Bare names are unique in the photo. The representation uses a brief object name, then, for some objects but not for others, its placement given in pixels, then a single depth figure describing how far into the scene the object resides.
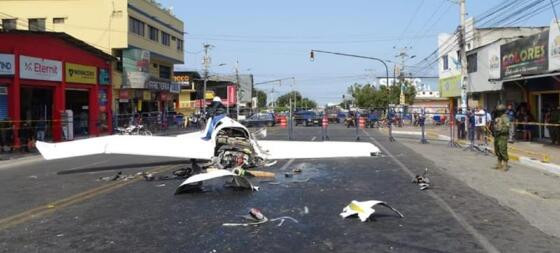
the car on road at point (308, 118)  58.15
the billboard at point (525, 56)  24.33
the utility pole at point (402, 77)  77.03
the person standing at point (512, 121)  26.66
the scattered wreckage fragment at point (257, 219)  8.16
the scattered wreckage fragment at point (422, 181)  12.12
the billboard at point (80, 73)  35.28
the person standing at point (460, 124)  29.51
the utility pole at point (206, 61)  79.97
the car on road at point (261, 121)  57.93
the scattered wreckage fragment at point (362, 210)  8.51
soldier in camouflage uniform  16.52
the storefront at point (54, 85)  29.16
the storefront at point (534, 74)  23.52
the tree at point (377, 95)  92.46
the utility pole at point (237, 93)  95.72
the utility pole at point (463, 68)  32.09
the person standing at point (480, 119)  27.06
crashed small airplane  14.17
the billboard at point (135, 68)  47.69
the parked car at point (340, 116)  74.41
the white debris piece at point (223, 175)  10.95
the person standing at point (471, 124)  25.33
